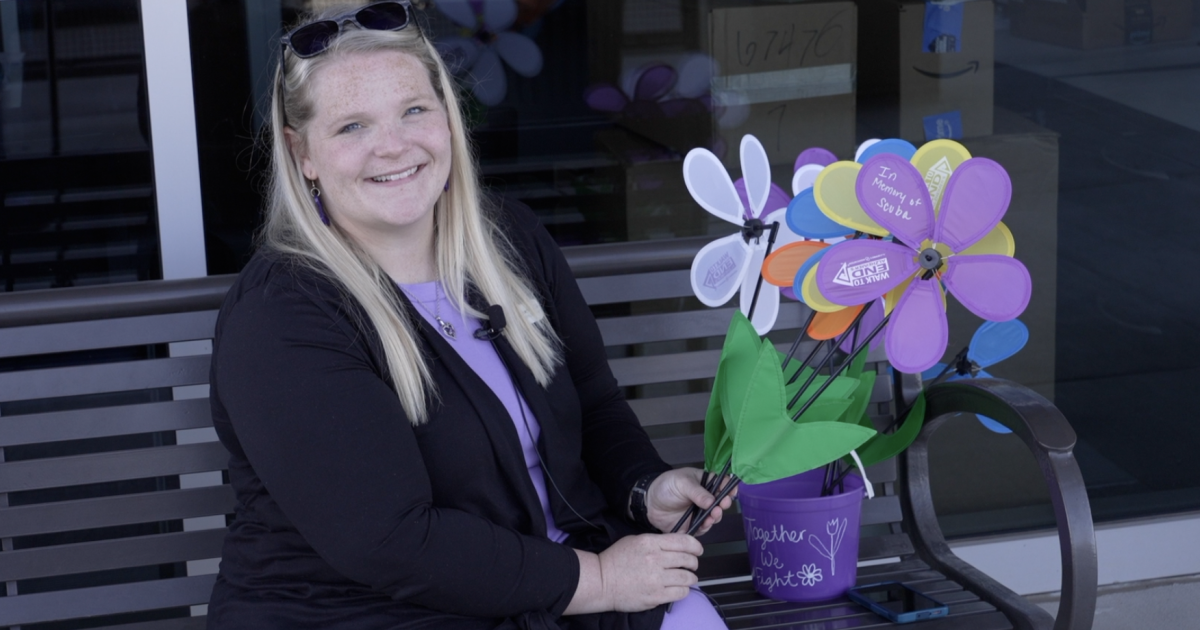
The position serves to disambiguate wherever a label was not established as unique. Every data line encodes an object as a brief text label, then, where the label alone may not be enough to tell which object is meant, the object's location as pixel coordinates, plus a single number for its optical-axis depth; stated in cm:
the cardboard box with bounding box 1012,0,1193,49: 290
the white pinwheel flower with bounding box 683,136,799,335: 201
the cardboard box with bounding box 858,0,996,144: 284
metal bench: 194
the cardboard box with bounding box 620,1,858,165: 278
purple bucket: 193
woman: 163
